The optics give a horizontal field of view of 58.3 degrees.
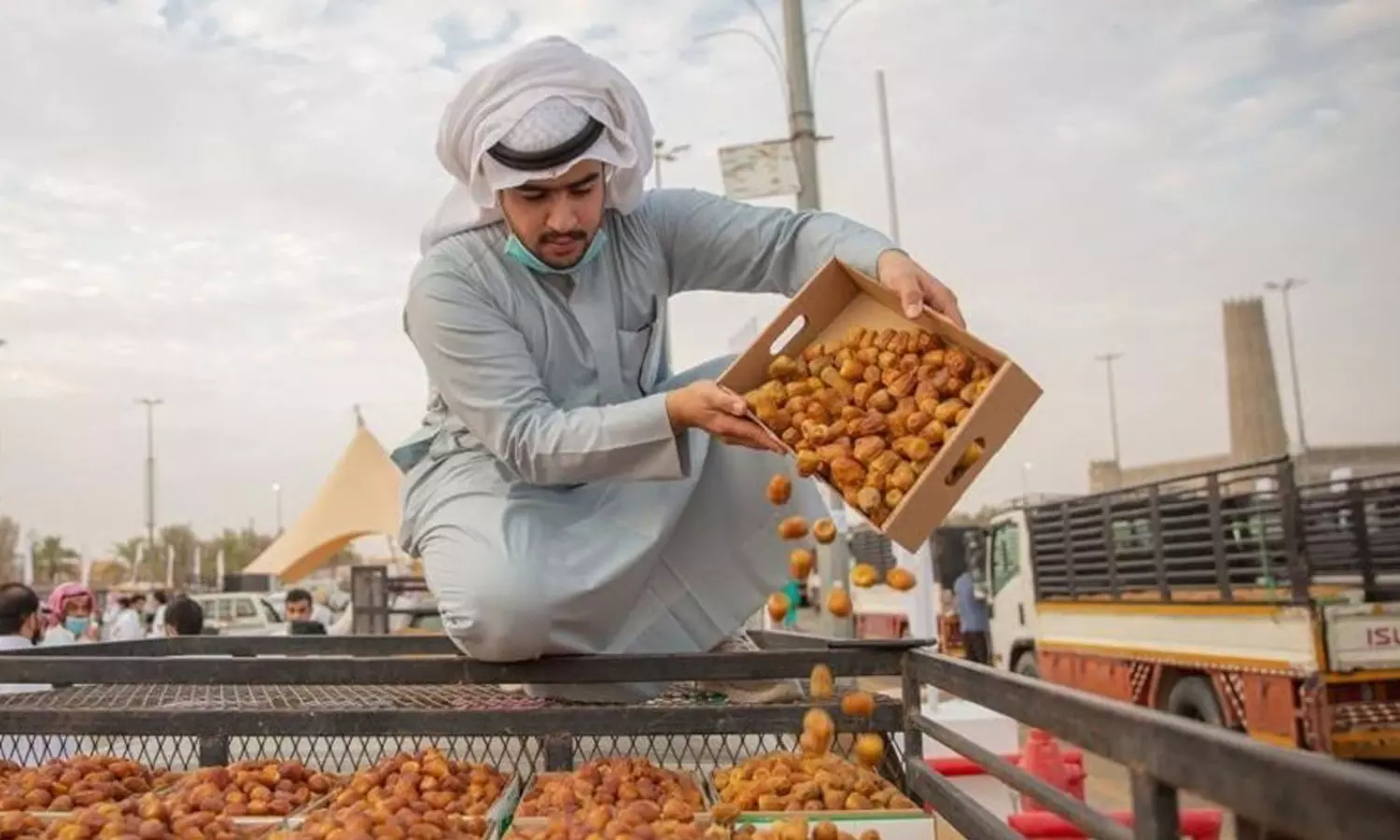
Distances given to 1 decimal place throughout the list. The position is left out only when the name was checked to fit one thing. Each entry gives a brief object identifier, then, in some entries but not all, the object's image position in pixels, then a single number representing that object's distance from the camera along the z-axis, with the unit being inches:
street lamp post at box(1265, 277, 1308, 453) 1665.8
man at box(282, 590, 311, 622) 433.7
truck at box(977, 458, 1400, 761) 270.2
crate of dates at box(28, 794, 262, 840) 75.4
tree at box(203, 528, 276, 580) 2561.5
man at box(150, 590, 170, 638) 646.2
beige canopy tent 519.2
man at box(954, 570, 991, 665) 572.1
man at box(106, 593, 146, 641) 431.8
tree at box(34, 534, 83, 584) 2458.2
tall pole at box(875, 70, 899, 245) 639.8
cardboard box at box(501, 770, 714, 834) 78.5
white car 768.3
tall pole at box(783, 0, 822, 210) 380.5
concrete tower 2422.5
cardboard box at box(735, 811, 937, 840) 77.7
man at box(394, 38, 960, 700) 98.4
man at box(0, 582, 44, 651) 237.9
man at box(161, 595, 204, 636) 296.2
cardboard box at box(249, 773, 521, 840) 80.6
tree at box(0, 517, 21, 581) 2087.8
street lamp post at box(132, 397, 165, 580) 2048.4
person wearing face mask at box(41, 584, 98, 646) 379.9
